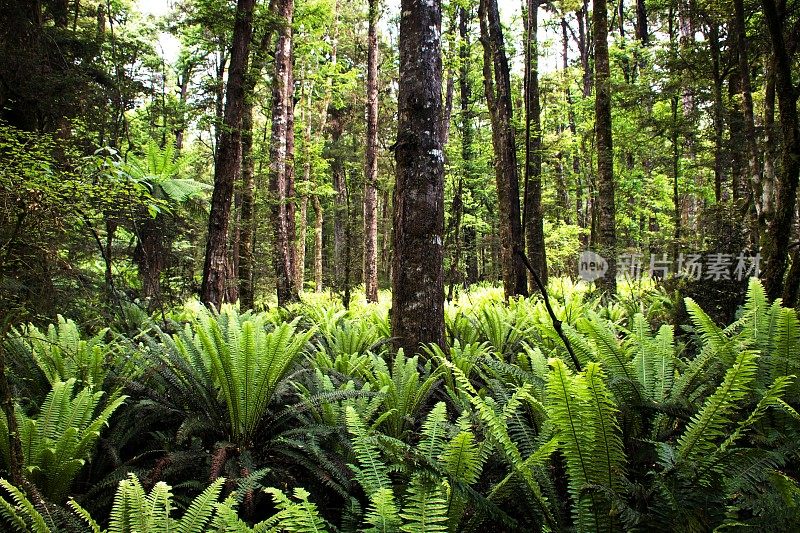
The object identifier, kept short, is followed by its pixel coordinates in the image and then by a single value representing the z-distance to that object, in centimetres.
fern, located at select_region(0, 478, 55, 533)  154
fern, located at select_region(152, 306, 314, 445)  262
